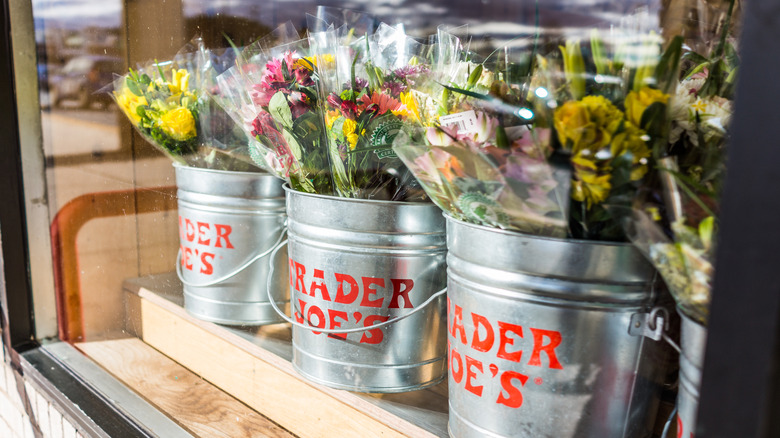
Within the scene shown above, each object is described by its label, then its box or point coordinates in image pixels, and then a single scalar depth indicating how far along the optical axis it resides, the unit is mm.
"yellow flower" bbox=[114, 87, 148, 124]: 1359
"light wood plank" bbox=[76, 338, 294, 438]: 1256
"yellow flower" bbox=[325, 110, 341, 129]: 932
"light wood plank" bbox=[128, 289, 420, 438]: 1054
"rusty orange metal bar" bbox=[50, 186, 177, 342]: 1849
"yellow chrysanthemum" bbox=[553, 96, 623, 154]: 601
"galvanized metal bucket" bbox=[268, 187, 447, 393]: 912
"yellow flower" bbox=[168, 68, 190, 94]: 1347
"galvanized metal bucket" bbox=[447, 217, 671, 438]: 654
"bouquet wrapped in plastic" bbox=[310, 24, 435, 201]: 904
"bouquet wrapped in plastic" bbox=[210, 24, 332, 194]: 988
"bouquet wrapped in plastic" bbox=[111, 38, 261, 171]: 1286
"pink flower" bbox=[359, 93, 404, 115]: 909
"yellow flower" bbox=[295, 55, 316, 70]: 991
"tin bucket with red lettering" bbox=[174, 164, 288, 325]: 1237
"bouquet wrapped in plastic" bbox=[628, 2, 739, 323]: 543
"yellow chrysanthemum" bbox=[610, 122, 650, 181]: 601
